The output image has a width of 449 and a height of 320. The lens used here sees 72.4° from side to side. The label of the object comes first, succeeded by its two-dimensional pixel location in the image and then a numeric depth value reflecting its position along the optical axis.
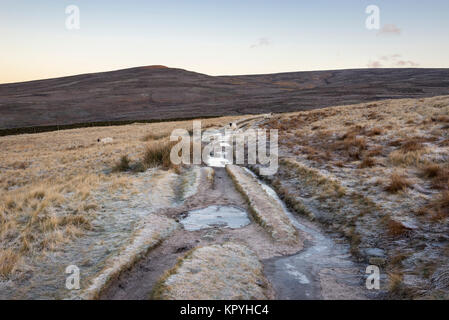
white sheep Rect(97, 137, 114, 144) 35.47
